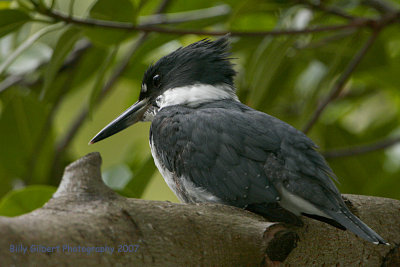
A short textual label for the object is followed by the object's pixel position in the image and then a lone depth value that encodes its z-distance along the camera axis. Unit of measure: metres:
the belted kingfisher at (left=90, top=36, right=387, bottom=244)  4.85
